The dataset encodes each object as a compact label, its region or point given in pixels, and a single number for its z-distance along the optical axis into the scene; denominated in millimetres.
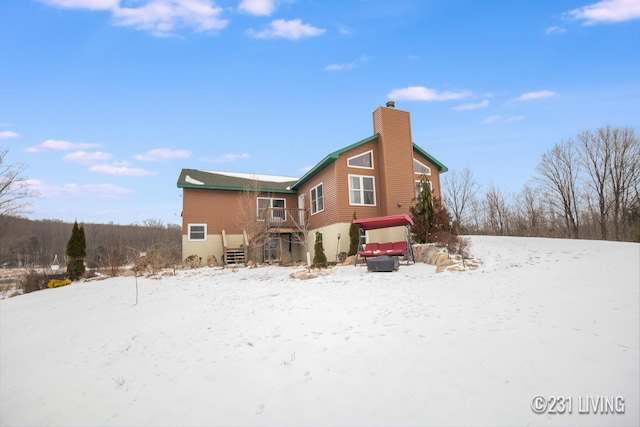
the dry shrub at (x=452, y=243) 10578
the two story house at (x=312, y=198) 15023
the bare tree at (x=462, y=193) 29967
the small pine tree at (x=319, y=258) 12303
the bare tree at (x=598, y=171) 22984
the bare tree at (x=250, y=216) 16177
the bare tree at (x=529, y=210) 27625
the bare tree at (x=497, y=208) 29994
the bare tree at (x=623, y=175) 21734
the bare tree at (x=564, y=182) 24562
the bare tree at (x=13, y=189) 23672
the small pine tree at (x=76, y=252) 14930
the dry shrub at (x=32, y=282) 13812
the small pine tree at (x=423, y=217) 12623
